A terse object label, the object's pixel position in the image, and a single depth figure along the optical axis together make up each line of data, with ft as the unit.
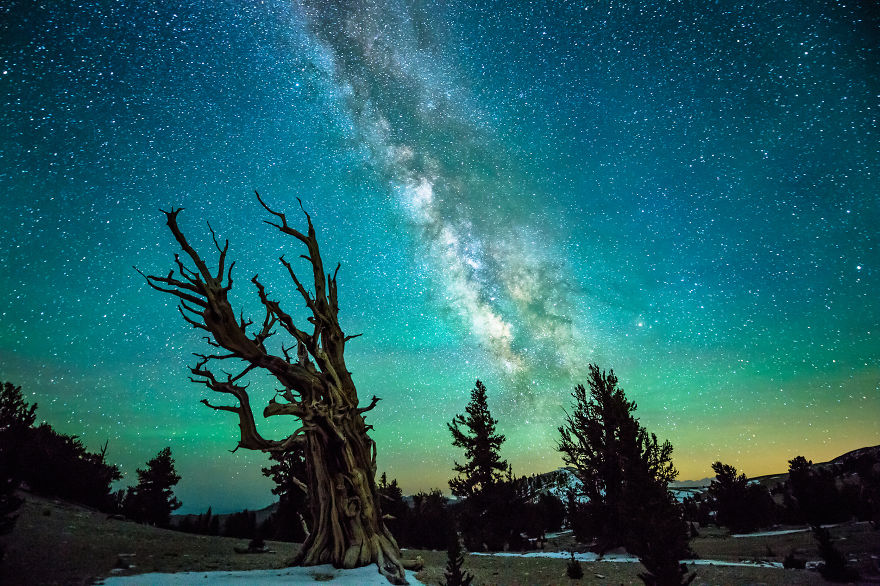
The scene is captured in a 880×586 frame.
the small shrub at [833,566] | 31.29
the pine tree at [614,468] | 45.85
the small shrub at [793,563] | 37.91
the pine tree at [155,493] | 92.58
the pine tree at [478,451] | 80.53
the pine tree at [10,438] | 26.91
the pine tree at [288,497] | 80.33
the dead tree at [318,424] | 29.35
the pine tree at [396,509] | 88.73
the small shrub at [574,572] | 38.03
